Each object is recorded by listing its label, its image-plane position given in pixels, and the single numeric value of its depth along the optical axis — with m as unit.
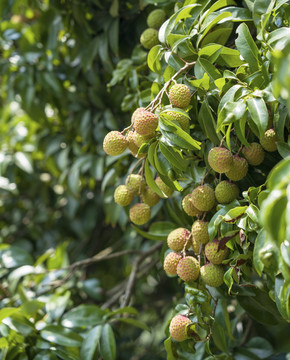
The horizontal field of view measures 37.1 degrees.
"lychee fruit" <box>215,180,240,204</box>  0.83
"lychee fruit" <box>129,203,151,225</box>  0.97
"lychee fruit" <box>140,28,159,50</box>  1.10
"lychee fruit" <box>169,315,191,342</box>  0.82
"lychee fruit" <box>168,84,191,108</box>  0.80
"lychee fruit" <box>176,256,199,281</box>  0.83
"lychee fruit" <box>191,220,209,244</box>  0.84
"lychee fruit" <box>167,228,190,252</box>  0.88
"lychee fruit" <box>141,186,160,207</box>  0.98
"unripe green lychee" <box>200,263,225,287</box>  0.82
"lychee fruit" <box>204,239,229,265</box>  0.81
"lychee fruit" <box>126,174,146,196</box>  0.96
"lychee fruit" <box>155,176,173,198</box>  0.91
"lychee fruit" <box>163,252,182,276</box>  0.87
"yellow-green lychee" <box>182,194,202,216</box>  0.88
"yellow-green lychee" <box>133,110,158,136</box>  0.76
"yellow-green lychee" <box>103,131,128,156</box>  0.83
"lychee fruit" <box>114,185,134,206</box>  0.95
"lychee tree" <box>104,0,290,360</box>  0.75
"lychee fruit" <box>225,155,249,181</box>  0.81
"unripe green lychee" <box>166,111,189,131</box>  0.78
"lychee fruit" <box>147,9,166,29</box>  1.12
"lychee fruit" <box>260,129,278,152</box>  0.80
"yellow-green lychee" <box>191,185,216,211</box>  0.84
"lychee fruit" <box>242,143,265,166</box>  0.82
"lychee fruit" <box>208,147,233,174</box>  0.78
